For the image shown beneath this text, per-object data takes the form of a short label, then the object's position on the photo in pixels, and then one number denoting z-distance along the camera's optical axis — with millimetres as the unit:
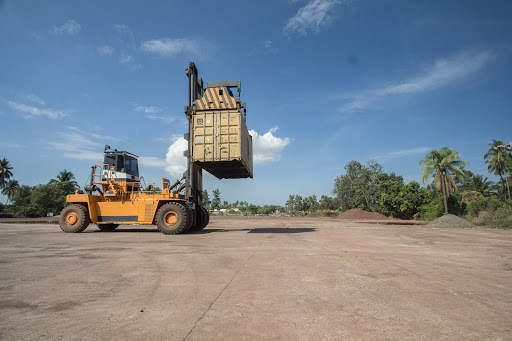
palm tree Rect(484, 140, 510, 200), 42969
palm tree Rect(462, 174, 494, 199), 50094
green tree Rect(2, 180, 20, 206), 67562
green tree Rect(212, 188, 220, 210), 86100
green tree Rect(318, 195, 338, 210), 66588
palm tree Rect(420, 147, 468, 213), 36344
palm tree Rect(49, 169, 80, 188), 59500
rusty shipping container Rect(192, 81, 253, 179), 11438
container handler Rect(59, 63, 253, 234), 11633
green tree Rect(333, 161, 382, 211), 50438
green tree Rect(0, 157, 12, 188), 64375
